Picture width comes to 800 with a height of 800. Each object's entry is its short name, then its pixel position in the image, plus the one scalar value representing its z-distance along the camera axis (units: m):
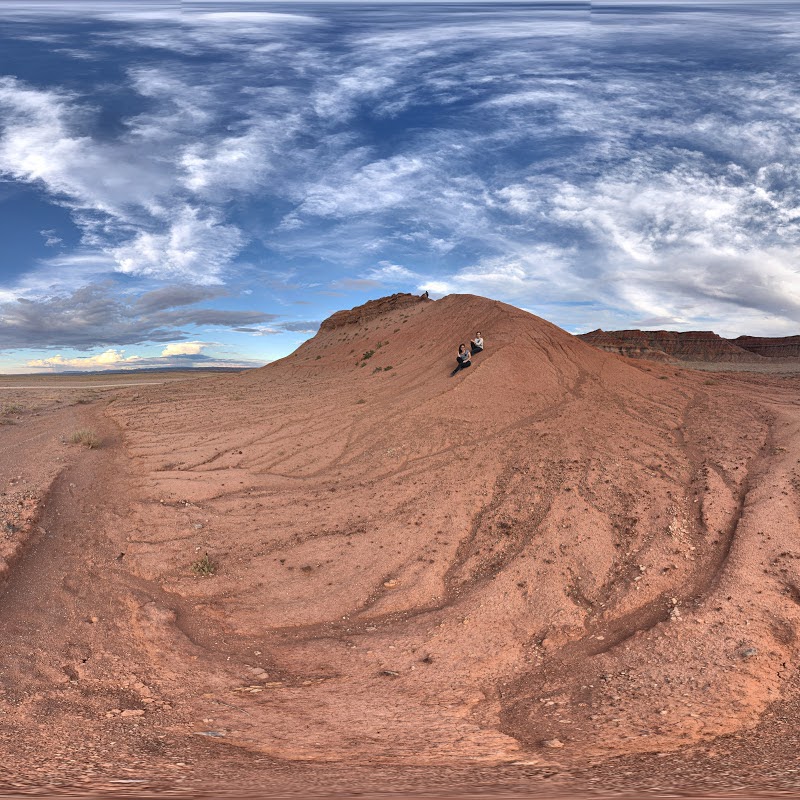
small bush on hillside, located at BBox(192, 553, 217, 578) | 7.32
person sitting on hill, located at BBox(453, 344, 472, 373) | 14.73
